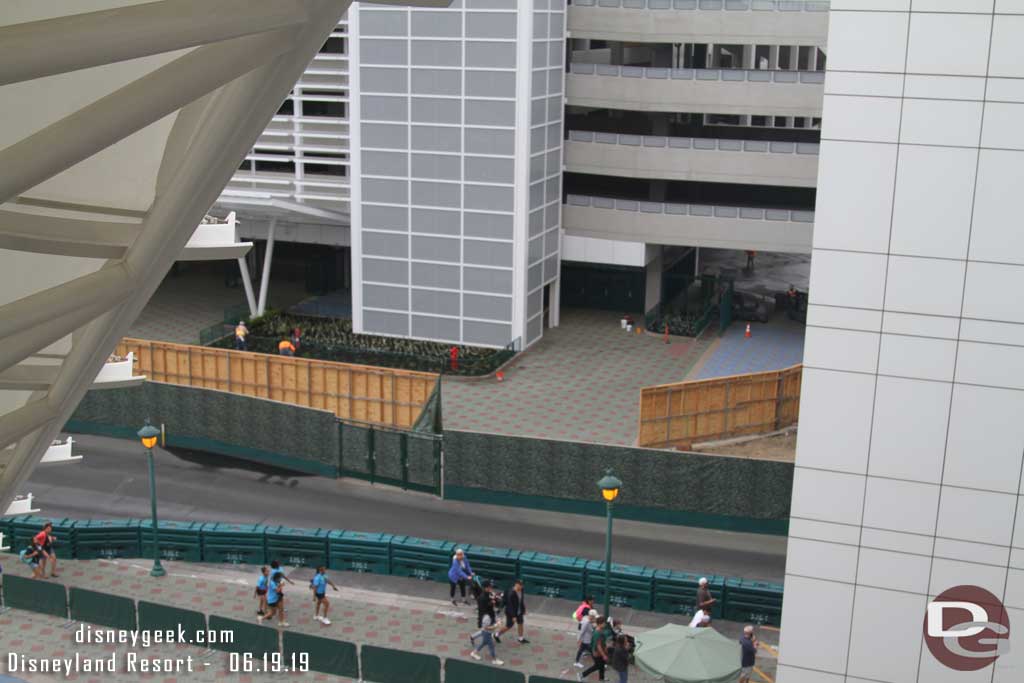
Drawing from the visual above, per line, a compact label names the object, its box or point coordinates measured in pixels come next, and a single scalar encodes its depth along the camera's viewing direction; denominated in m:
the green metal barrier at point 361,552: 26.64
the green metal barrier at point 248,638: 22.09
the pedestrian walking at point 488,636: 22.59
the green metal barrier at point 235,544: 27.06
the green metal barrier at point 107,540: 27.38
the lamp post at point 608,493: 22.39
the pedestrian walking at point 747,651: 21.09
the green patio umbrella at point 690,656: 19.36
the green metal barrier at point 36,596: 24.25
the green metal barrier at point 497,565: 25.59
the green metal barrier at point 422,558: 26.23
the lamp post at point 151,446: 26.38
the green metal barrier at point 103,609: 23.30
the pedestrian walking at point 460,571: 24.88
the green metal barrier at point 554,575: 25.39
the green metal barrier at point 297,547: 26.88
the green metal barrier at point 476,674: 20.16
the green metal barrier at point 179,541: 27.30
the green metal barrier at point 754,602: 24.23
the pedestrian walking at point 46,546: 26.06
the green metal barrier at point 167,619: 22.81
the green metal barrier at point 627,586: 25.05
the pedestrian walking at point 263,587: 24.02
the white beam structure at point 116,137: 3.19
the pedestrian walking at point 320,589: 23.97
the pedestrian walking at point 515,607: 23.22
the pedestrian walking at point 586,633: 22.28
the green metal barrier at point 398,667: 20.96
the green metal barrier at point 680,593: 24.70
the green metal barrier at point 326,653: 21.67
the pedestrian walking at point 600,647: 21.80
